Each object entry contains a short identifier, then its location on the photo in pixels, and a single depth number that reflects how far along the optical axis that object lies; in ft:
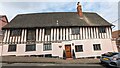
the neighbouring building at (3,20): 35.43
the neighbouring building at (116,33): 39.61
